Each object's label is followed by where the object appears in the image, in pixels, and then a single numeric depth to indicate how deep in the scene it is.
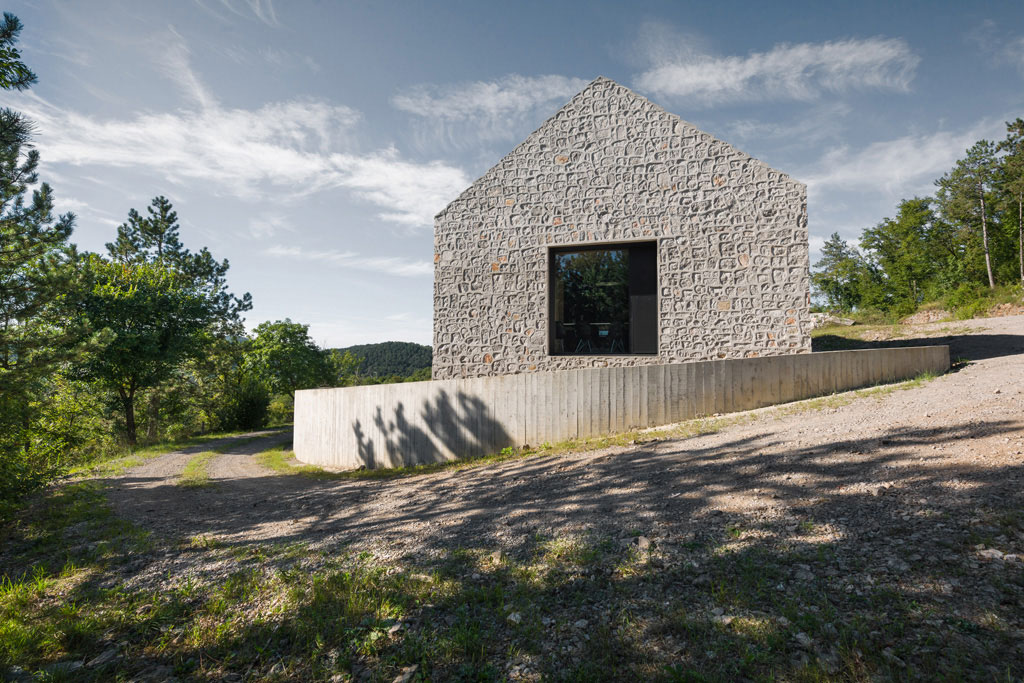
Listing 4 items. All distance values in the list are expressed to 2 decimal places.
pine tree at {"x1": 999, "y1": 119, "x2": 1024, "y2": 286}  28.11
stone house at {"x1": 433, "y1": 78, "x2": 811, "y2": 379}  10.55
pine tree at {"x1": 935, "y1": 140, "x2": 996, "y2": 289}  30.30
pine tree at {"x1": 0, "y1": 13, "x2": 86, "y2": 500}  5.90
